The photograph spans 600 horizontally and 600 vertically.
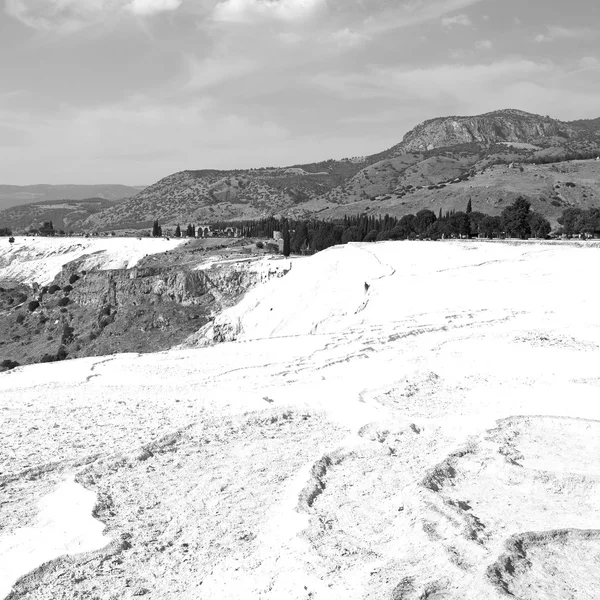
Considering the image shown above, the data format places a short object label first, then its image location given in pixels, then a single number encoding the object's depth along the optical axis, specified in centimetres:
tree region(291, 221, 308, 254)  10102
